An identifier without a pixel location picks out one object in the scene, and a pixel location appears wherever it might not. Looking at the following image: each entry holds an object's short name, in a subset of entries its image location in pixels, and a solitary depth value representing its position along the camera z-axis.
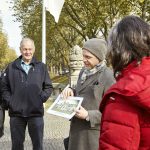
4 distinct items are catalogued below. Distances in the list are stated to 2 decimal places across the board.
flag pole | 7.77
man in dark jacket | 2.50
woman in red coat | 0.92
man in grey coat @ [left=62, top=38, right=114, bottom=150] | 1.70
